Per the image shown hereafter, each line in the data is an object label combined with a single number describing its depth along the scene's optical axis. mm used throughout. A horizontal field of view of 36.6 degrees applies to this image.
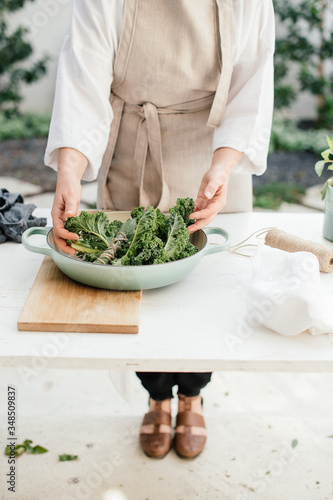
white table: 986
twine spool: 1312
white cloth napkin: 1021
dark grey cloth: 1490
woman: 1467
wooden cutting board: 1049
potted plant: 1485
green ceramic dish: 1108
